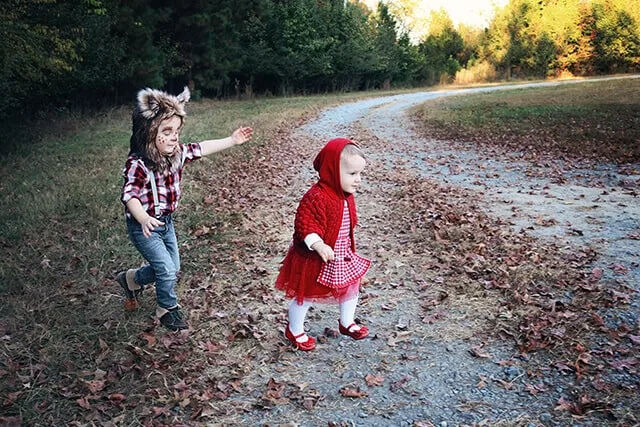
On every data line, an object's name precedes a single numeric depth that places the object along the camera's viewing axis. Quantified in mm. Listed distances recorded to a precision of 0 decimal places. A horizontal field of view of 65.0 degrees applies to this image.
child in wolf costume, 3863
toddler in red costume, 3680
